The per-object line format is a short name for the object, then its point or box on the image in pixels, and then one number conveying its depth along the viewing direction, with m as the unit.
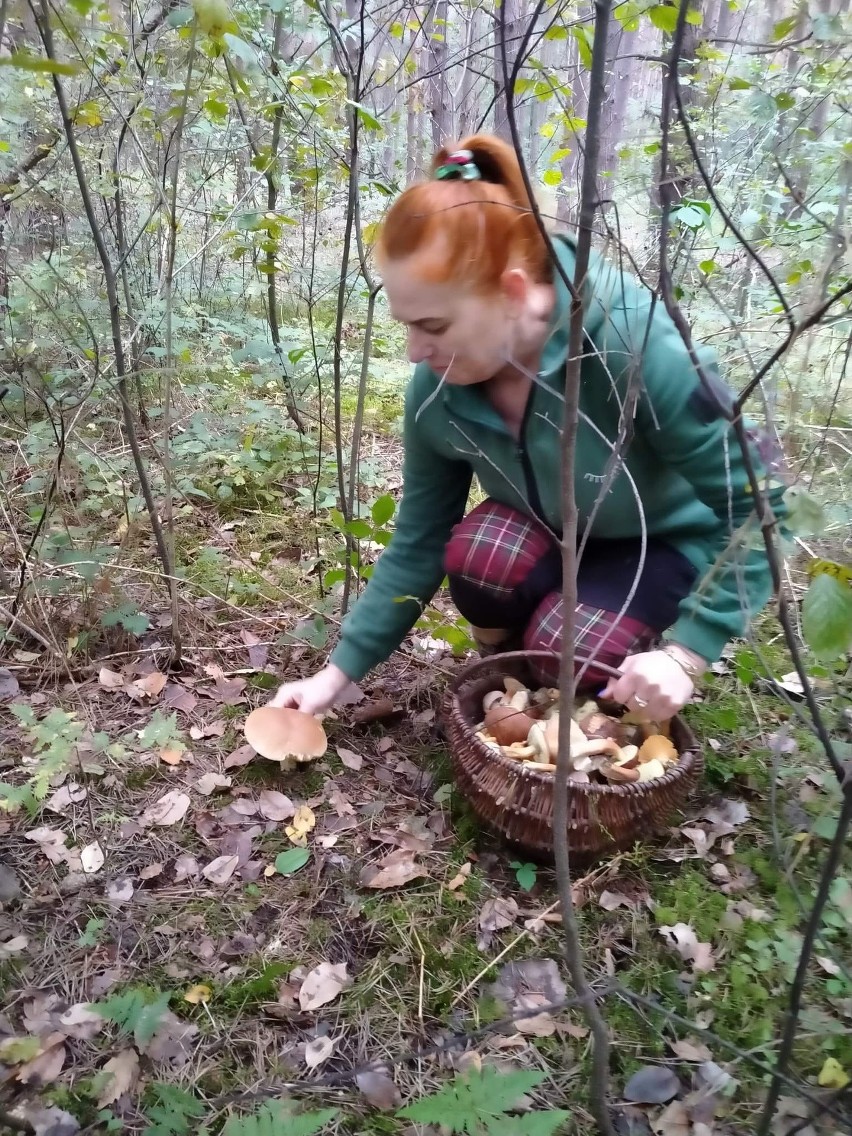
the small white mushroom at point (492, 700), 1.87
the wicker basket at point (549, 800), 1.52
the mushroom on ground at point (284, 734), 1.79
